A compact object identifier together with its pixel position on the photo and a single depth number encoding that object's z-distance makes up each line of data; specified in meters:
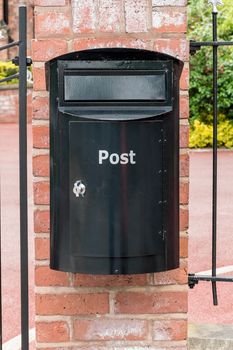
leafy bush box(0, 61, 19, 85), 23.35
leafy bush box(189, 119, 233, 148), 15.15
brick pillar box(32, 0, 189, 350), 2.90
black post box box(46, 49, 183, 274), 2.64
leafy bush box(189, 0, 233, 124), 15.19
